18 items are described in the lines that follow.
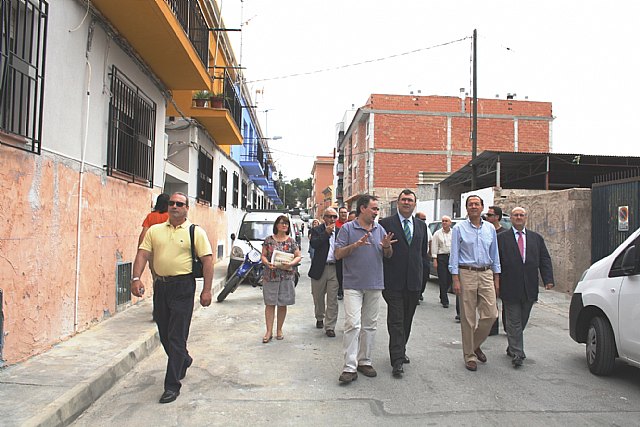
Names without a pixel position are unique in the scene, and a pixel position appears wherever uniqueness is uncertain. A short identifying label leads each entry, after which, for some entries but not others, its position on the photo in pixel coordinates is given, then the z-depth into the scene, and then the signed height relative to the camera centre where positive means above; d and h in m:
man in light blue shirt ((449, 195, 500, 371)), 5.52 -0.48
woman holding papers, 6.72 -0.72
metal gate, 9.79 +0.41
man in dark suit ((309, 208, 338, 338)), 7.10 -0.65
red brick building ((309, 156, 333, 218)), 95.94 +9.45
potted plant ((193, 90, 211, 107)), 13.23 +3.22
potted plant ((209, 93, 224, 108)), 13.25 +3.17
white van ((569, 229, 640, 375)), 4.74 -0.78
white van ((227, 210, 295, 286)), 12.07 -0.25
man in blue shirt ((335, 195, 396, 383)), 5.01 -0.53
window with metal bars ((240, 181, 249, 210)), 27.41 +1.63
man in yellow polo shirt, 4.53 -0.52
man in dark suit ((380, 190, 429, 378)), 5.26 -0.49
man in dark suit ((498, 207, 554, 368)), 5.74 -0.52
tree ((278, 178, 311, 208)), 104.44 +7.67
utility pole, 19.08 +5.47
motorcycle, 9.99 -0.96
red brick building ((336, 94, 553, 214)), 41.19 +7.88
